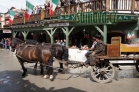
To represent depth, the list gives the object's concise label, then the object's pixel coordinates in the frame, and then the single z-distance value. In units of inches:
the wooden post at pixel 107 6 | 477.9
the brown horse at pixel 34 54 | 309.0
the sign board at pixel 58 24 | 581.7
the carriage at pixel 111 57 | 271.7
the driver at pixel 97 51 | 274.4
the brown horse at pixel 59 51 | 366.7
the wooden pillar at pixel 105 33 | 478.3
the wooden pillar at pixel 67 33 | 586.6
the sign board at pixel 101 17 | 470.3
